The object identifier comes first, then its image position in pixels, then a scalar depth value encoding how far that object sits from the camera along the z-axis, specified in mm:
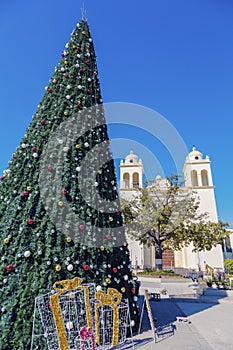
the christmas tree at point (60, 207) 3660
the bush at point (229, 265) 24742
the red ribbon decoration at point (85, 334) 2860
